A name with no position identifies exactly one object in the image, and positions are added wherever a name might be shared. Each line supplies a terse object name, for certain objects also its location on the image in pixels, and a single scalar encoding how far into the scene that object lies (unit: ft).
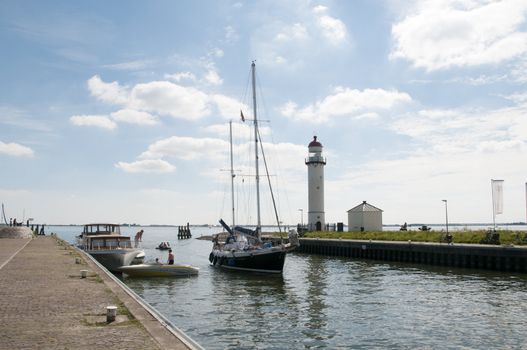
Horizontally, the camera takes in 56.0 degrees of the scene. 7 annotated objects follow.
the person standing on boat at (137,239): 143.62
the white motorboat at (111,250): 127.65
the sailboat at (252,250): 130.52
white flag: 158.61
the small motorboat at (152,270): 123.65
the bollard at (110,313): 42.68
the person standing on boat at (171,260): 135.73
